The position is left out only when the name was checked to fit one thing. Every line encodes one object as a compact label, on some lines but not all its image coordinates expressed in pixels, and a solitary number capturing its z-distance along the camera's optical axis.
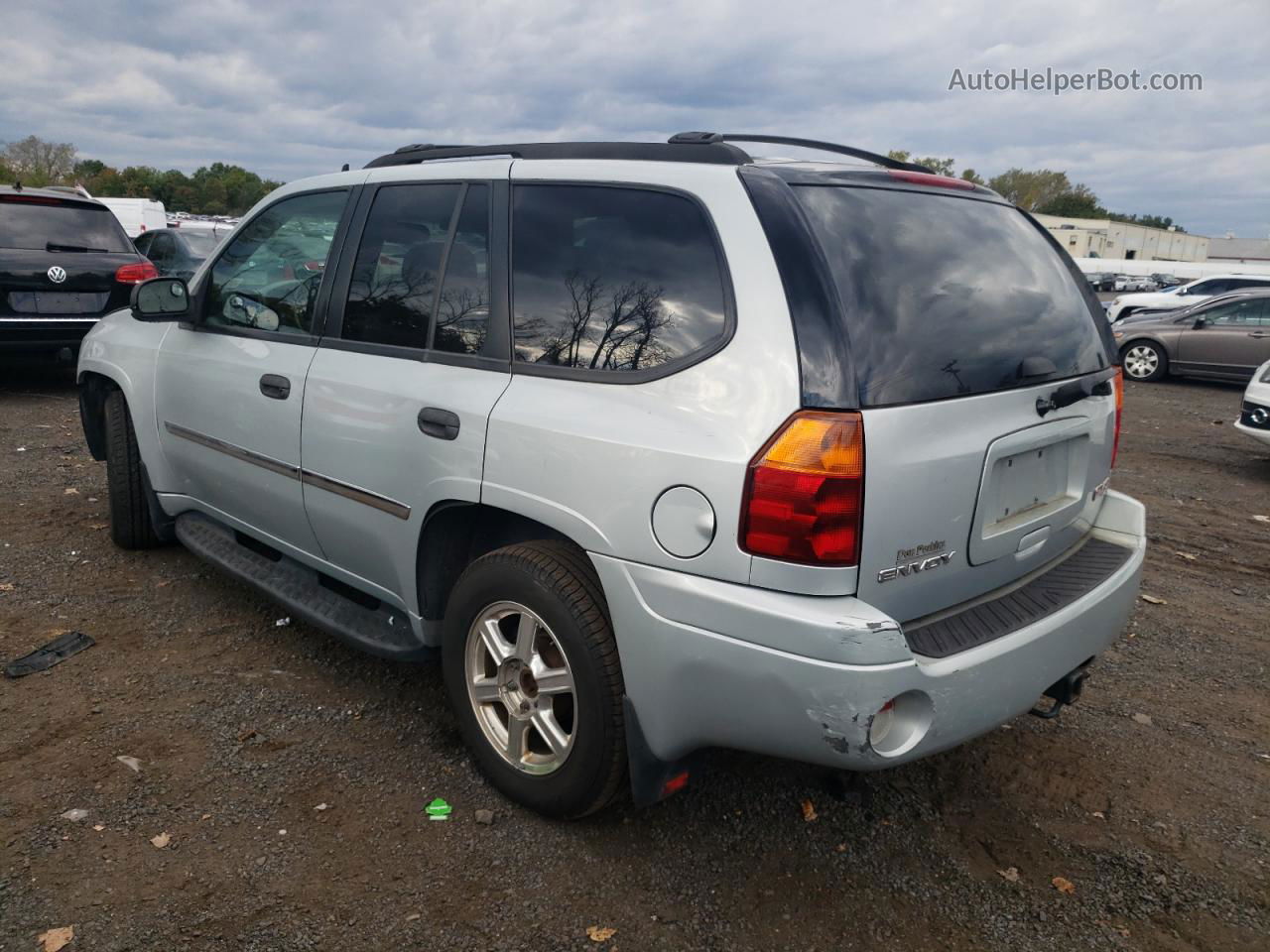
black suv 8.12
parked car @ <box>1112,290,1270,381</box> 13.35
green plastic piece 2.83
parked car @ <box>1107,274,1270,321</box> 20.00
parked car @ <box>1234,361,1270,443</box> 7.54
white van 20.58
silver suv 2.15
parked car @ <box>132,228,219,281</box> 12.68
